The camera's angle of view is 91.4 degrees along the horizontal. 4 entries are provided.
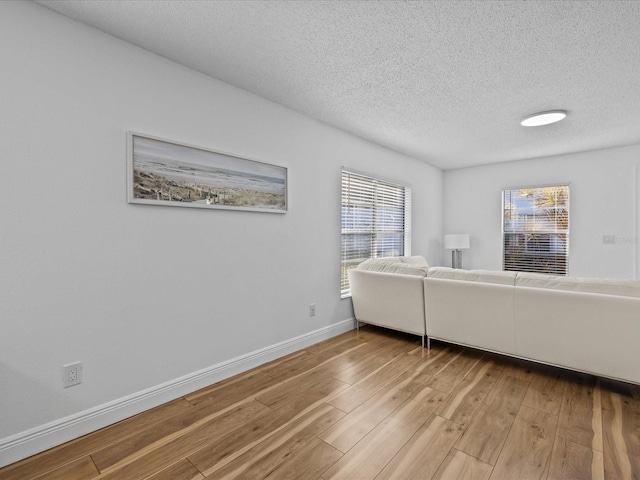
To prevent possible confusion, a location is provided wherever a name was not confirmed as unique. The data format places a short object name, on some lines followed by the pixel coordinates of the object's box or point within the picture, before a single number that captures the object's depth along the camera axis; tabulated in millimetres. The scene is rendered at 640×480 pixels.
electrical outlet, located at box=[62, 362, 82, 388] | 1840
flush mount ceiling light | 3131
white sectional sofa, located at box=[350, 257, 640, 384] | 2266
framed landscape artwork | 2124
